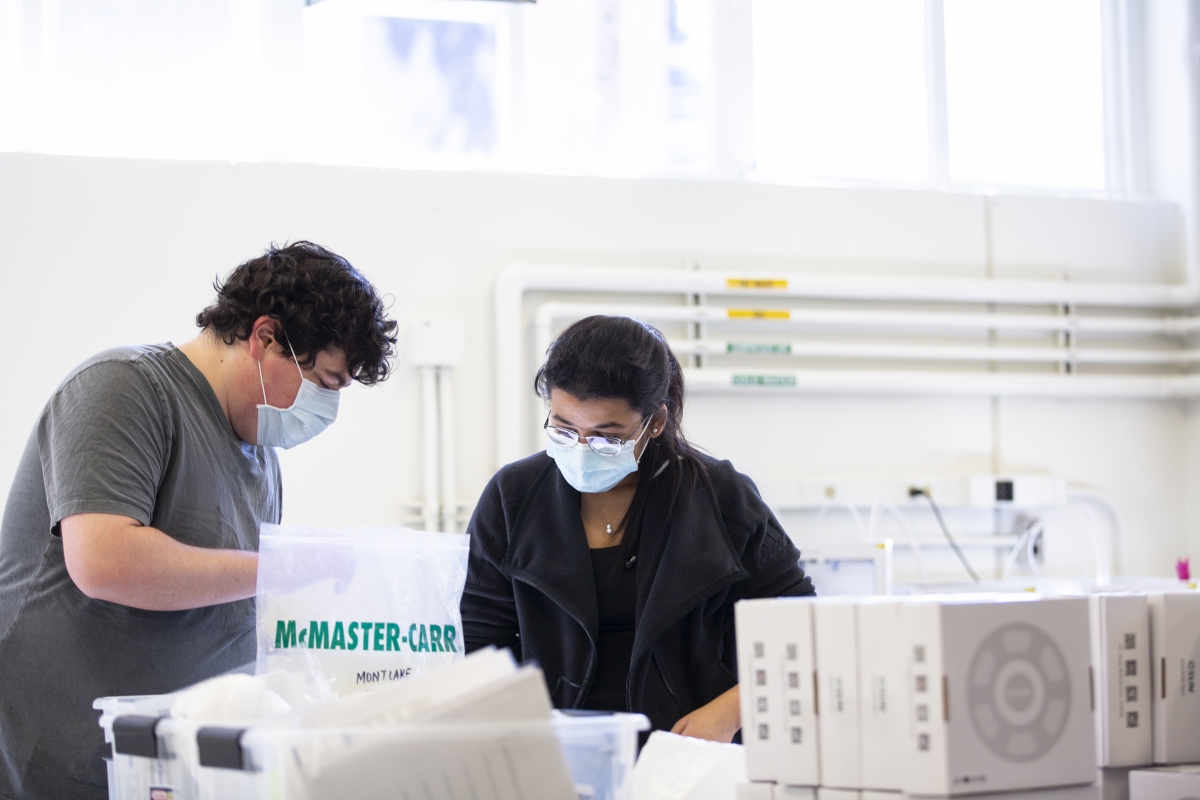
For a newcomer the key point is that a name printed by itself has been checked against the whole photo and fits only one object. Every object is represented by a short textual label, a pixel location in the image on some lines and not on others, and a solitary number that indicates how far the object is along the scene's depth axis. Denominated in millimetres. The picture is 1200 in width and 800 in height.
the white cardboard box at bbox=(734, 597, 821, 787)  3246
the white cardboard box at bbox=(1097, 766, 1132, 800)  3321
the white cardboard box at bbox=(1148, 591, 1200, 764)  3329
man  3585
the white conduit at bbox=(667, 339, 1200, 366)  7042
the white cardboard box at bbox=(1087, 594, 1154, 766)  3316
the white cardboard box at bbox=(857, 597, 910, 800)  3198
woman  3945
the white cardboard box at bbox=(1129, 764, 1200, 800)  3262
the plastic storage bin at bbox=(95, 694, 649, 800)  3076
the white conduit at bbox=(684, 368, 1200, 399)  6985
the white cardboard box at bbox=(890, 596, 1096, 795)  3179
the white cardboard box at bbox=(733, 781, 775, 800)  3260
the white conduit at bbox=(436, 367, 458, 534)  6554
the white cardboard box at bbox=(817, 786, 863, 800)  3222
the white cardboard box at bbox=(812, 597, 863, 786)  3225
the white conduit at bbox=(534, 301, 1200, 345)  6857
